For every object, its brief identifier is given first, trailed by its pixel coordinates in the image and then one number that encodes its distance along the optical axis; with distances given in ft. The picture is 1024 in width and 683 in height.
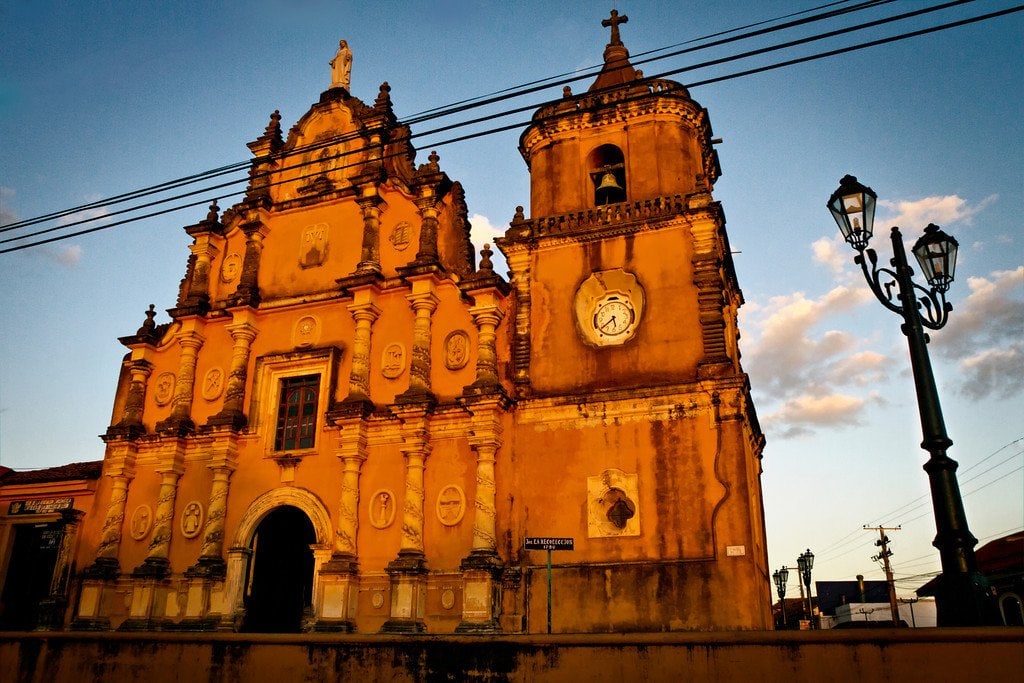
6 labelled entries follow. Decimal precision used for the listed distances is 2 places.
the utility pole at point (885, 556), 106.43
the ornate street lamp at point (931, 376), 21.45
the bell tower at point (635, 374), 46.78
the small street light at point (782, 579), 91.91
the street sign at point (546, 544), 39.58
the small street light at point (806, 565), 88.48
